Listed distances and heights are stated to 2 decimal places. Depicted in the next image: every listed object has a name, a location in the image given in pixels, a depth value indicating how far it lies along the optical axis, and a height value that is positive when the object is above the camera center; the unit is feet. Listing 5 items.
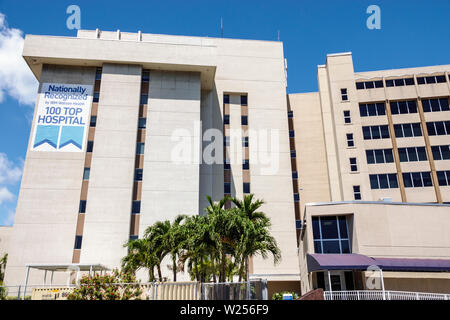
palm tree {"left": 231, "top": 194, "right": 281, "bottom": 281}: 72.54 +6.93
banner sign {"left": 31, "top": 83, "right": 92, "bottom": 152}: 139.85 +60.85
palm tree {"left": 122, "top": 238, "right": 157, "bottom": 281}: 94.38 +3.27
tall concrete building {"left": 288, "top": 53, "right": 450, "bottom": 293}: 88.69 +45.17
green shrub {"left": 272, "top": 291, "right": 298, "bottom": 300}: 120.06 -9.40
